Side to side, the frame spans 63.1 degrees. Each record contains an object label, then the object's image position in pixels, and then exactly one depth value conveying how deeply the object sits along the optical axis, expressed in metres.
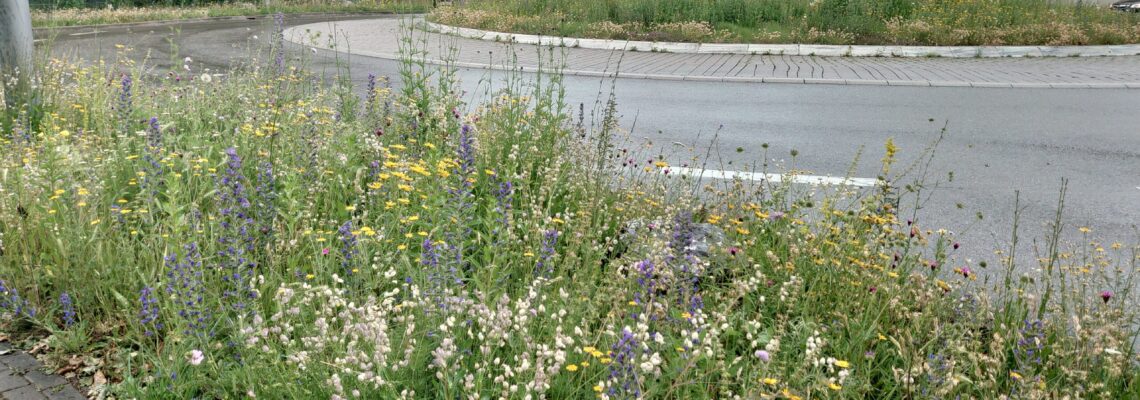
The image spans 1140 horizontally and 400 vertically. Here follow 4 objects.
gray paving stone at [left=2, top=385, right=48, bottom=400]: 3.46
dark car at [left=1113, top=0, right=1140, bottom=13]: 20.86
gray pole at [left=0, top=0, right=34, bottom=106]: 6.98
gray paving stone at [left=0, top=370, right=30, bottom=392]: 3.54
